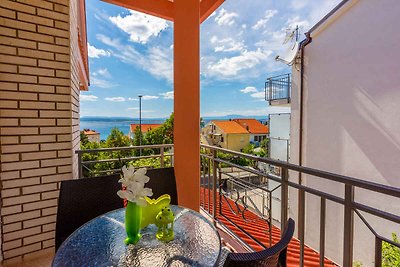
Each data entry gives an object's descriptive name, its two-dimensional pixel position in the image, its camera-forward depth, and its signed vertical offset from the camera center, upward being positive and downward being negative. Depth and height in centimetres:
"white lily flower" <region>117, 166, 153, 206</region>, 96 -27
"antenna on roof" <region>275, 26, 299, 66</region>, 552 +208
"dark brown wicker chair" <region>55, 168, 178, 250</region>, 142 -51
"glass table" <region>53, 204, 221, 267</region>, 89 -55
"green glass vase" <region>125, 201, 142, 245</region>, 99 -44
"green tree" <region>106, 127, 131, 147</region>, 1098 -63
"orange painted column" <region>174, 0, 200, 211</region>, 227 +27
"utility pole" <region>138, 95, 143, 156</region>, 1369 +128
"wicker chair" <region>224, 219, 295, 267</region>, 58 -37
